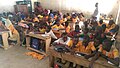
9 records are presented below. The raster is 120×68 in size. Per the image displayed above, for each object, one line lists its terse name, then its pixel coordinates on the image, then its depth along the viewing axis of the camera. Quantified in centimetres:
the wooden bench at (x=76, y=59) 127
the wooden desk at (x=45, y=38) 182
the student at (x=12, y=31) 212
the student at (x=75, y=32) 171
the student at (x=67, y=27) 201
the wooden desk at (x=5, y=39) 198
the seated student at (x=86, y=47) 140
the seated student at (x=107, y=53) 127
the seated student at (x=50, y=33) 191
